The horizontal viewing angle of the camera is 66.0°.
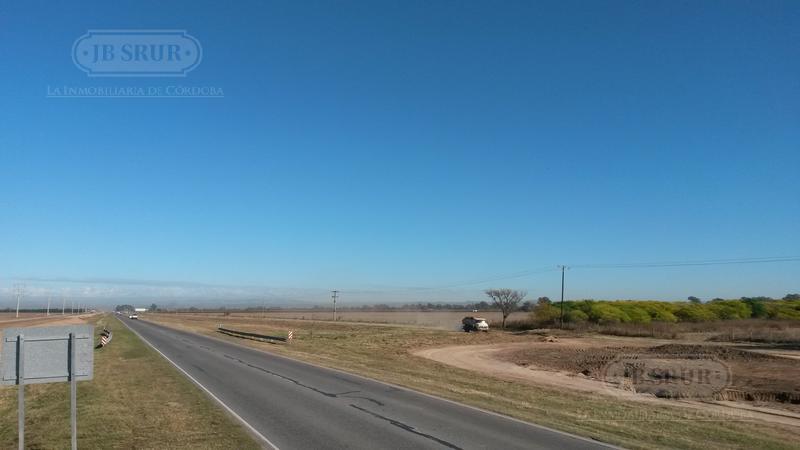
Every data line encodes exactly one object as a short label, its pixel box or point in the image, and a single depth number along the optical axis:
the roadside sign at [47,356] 8.52
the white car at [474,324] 75.62
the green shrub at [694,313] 89.06
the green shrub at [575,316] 83.25
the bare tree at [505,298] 95.81
